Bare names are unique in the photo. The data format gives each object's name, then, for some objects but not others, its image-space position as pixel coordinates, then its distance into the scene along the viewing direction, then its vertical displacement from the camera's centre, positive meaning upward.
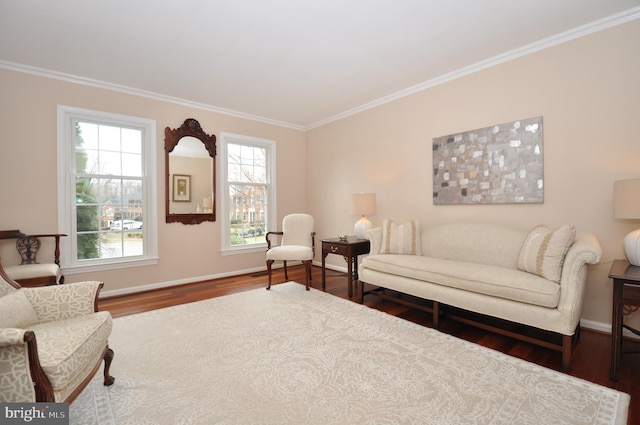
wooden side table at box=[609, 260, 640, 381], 1.84 -0.59
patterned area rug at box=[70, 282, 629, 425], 1.56 -1.10
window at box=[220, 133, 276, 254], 4.74 +0.32
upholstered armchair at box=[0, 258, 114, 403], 1.16 -0.64
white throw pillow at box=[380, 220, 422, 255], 3.42 -0.35
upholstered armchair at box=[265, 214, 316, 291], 4.42 -0.34
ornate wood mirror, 4.19 +0.55
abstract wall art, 2.89 +0.48
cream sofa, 2.06 -0.54
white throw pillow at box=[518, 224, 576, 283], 2.22 -0.34
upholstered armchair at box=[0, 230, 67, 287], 2.81 -0.56
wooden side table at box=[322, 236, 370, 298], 3.65 -0.52
